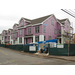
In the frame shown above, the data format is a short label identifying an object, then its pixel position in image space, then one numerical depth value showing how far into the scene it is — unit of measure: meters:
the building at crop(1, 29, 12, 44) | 57.82
